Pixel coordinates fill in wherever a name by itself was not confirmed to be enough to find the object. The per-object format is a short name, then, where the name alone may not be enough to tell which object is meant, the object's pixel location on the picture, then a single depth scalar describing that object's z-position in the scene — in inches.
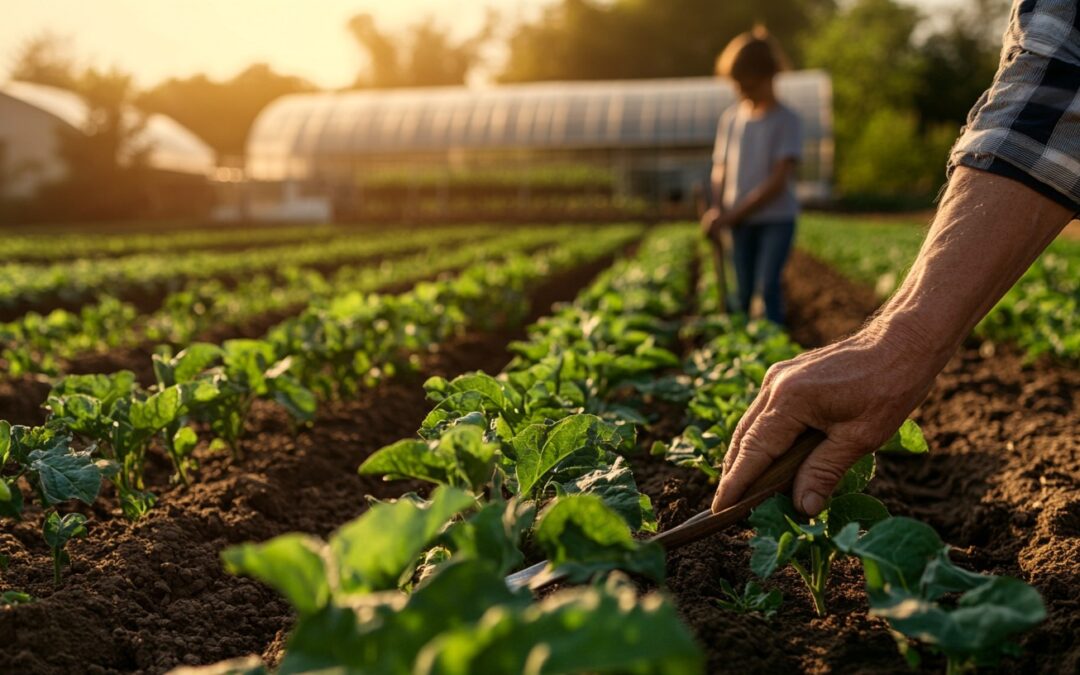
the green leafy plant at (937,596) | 56.6
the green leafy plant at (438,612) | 39.1
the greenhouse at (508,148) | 1262.3
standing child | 246.8
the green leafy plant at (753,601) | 77.8
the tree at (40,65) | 2223.2
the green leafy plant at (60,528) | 90.0
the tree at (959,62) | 2009.1
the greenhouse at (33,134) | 1164.5
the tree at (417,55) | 2679.6
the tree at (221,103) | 2787.9
